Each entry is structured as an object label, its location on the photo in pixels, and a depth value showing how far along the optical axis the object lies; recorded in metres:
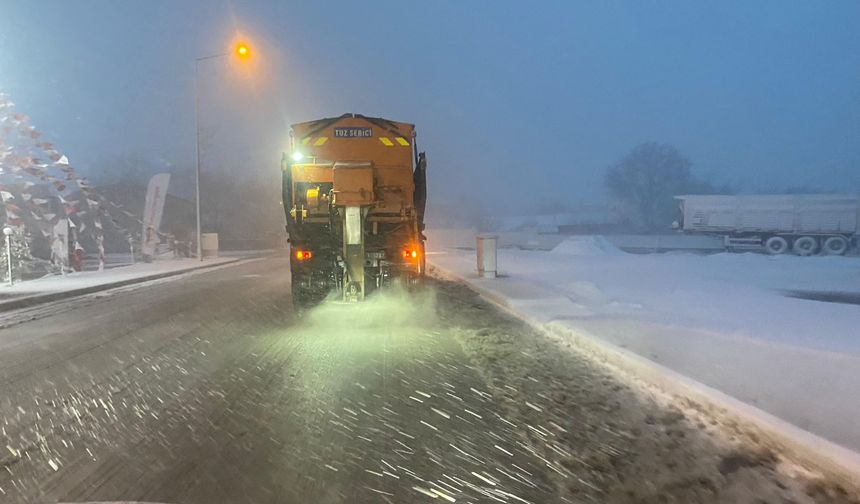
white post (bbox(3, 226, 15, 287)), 21.94
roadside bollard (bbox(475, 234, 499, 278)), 23.58
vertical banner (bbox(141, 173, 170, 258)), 34.22
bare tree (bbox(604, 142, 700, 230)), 100.44
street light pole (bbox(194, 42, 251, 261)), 27.81
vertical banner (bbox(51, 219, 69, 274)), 27.88
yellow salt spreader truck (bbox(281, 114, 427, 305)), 15.70
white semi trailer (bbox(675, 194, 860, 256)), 42.94
